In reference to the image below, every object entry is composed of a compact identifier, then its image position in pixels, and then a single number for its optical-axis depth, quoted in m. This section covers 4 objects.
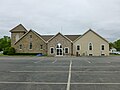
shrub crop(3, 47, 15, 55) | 26.20
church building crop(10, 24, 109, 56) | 25.79
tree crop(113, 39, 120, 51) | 48.41
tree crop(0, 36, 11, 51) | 42.57
